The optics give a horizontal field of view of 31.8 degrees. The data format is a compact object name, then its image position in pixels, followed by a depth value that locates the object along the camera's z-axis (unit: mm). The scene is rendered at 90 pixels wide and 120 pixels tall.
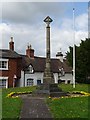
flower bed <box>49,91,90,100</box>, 12830
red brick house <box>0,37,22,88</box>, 26807
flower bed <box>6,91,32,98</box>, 12723
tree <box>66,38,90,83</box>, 27759
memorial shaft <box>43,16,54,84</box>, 13551
